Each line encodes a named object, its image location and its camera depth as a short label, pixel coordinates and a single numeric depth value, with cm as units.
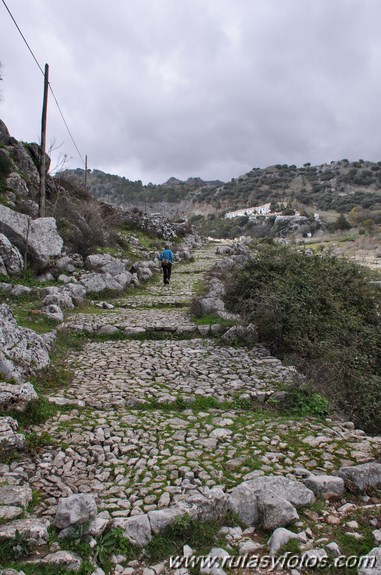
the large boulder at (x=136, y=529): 283
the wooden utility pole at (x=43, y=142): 1523
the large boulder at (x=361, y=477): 357
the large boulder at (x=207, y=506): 304
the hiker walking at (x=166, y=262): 1488
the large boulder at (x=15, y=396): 437
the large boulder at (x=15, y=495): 307
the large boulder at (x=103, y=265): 1406
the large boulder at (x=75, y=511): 286
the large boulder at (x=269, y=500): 306
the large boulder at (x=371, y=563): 253
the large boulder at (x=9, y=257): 1120
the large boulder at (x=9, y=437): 384
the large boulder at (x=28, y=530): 270
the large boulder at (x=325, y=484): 348
